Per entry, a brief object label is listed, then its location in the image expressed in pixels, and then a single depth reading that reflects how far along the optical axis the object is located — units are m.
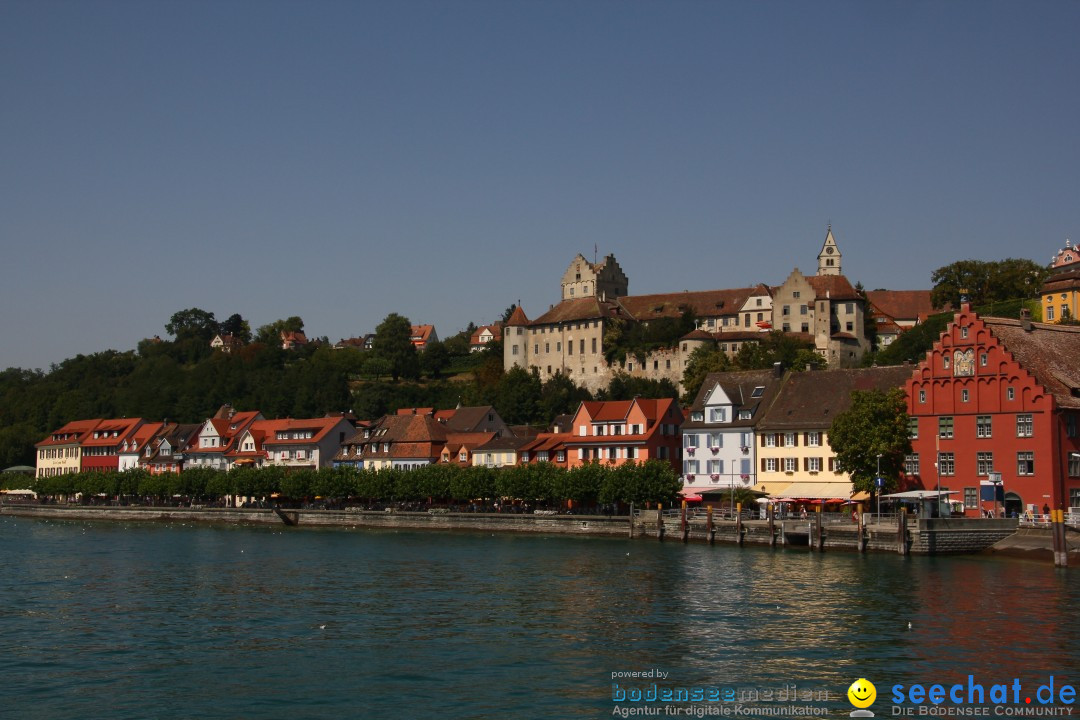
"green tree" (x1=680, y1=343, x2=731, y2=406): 125.38
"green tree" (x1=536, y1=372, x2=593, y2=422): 141.00
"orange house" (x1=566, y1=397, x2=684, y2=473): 95.44
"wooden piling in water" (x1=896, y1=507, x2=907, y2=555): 61.47
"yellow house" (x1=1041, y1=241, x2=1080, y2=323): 117.25
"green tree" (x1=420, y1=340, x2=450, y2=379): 193.25
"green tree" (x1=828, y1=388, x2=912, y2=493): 69.75
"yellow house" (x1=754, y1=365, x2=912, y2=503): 80.00
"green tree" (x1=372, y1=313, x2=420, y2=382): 190.62
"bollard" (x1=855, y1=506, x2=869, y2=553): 63.31
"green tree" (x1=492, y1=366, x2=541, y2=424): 140.25
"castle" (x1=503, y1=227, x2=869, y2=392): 143.25
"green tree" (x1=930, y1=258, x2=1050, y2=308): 132.62
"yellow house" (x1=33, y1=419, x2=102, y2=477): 152.25
